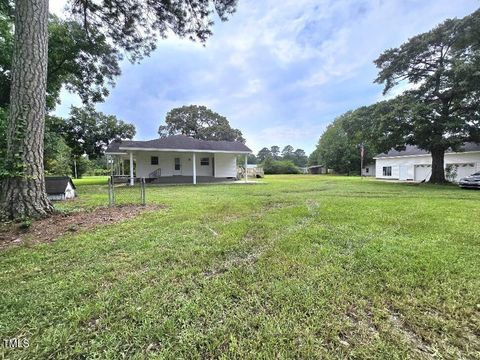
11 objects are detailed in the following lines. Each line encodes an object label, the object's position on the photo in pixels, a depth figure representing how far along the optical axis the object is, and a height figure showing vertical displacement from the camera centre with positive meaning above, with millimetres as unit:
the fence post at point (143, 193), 7423 -758
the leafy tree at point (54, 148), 12606 +1638
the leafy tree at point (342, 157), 38788 +1820
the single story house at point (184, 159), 18016 +1041
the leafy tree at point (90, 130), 19906 +3865
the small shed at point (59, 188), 9453 -627
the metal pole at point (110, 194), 7107 -748
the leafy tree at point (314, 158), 54969 +2465
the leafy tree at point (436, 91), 13859 +4937
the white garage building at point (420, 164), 18969 +195
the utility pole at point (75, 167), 37016 +1000
